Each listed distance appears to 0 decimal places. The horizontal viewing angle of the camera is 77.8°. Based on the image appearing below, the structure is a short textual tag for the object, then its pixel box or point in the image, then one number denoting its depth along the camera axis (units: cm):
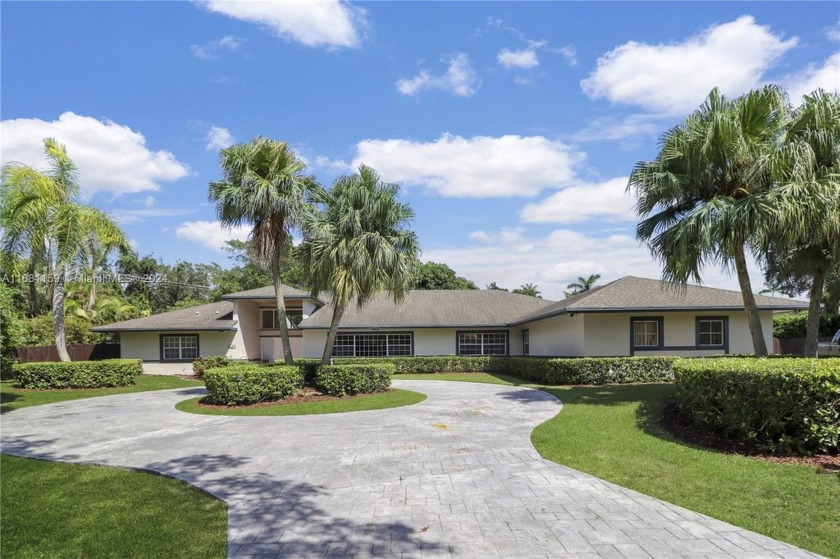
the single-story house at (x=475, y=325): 1962
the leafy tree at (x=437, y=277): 4725
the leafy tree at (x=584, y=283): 4441
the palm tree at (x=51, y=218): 1856
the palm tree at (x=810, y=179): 997
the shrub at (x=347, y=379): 1603
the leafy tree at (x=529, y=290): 5652
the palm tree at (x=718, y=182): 1088
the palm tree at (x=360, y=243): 1527
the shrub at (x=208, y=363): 2414
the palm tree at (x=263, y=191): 1504
